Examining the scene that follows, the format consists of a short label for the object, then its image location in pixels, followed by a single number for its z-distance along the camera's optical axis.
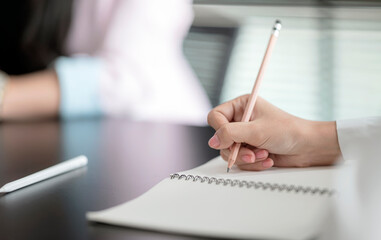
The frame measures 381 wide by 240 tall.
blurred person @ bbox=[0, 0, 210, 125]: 1.41
